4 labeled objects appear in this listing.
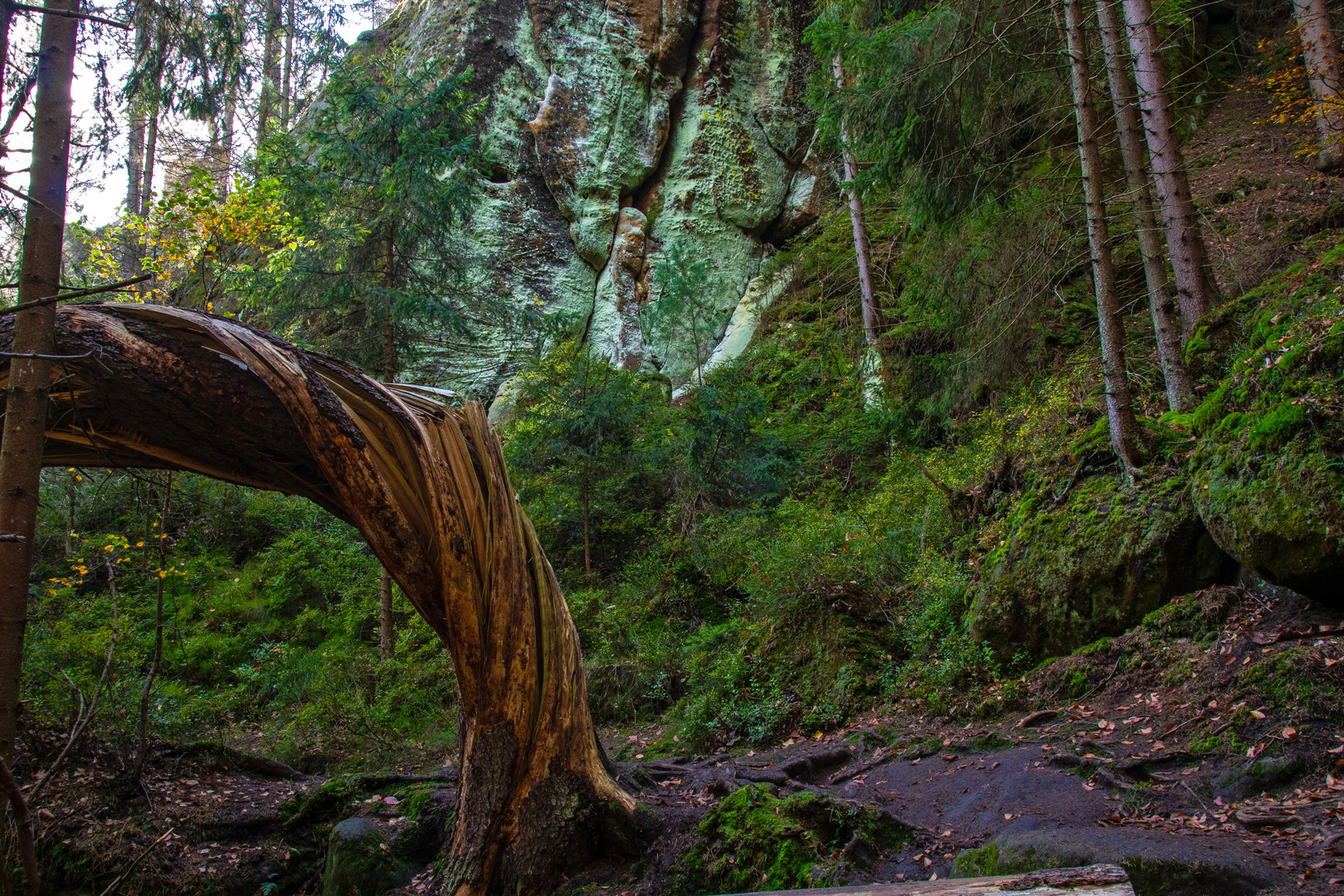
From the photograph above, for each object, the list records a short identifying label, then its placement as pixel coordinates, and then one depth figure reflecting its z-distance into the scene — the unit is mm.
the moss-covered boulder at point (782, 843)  3238
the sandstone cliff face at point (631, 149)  19375
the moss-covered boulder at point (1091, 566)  4930
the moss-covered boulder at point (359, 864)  4090
